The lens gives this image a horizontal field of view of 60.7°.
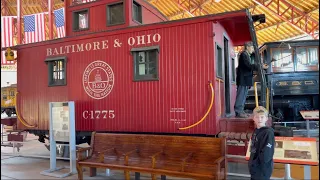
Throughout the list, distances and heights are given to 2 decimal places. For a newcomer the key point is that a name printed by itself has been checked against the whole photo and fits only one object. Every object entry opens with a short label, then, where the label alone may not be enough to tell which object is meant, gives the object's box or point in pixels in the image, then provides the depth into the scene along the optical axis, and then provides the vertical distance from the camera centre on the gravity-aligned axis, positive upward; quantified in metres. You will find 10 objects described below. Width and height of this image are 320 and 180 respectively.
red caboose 5.90 +0.68
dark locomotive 9.81 +0.86
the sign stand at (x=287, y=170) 4.68 -1.29
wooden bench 4.71 -1.13
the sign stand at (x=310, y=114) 6.85 -0.50
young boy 3.38 -0.68
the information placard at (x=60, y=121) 6.47 -0.54
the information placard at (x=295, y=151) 3.69 -0.79
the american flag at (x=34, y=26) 14.36 +3.86
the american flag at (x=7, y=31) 15.21 +3.90
